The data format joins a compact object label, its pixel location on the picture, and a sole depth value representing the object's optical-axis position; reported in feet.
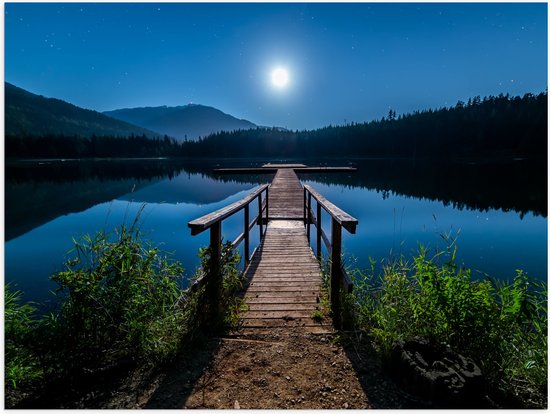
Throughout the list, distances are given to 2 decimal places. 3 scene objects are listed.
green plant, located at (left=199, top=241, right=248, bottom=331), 13.01
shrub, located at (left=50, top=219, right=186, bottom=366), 10.49
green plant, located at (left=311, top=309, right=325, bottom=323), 13.85
